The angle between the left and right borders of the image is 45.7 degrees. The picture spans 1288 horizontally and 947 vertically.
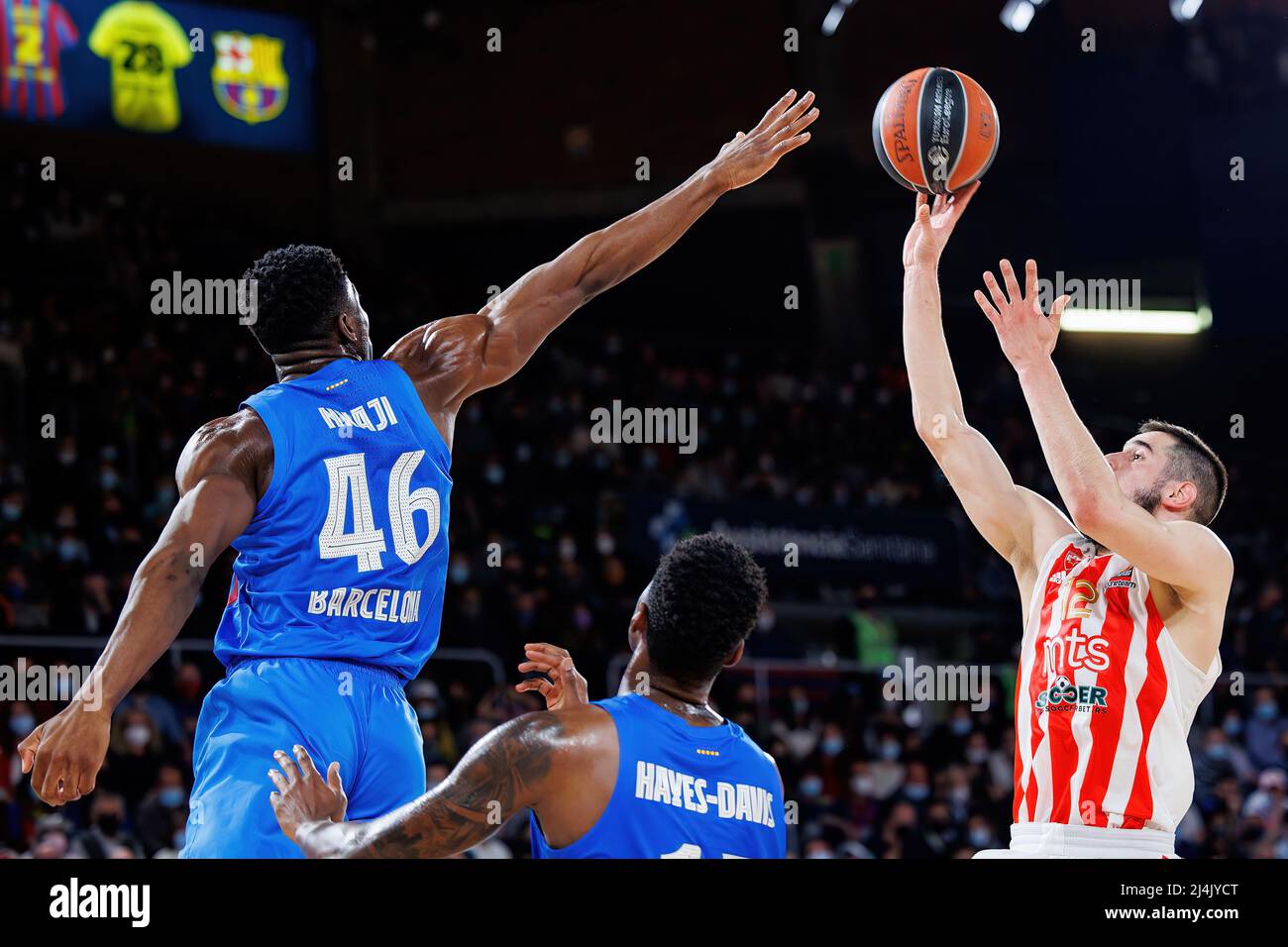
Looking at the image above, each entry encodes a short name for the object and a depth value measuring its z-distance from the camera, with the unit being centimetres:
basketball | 509
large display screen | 1723
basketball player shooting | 363
